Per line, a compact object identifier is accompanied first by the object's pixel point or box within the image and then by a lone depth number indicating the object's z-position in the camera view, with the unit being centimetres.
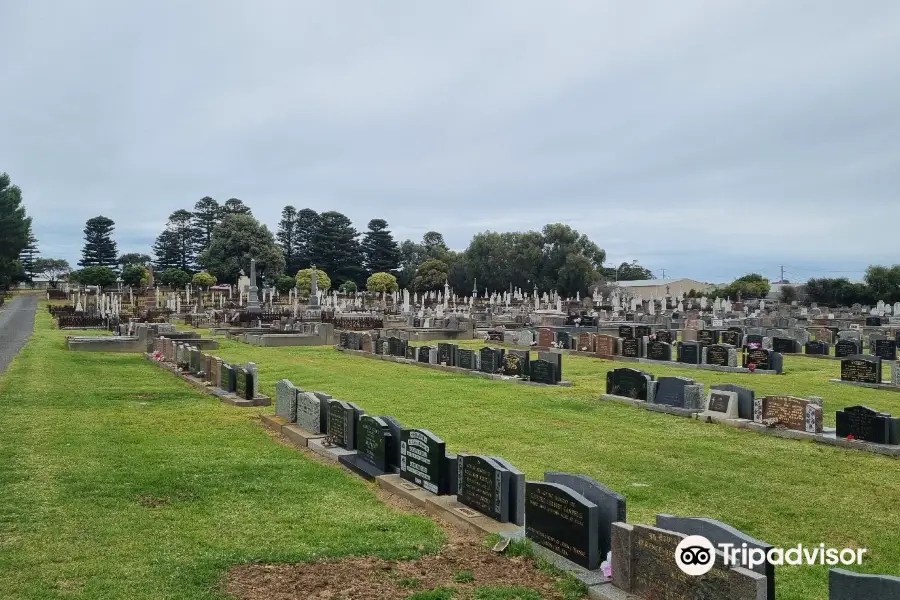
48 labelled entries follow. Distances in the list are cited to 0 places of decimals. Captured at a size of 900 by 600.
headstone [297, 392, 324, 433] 1223
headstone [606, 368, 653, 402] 1627
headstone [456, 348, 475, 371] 2253
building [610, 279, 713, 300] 10296
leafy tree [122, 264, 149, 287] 7744
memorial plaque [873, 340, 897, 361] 2623
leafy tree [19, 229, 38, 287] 10398
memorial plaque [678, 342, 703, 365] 2450
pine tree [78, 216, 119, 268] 10988
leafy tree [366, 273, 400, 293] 8012
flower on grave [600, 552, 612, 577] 598
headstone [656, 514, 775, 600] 493
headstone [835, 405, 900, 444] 1167
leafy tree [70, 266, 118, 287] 7506
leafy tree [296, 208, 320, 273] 10762
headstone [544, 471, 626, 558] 623
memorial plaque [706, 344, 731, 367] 2383
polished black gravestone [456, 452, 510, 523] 753
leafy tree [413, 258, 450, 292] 9112
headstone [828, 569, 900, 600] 430
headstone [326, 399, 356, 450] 1111
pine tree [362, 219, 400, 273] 10731
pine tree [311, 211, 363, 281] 10338
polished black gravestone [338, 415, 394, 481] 984
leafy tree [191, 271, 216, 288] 7662
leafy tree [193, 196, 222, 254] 11131
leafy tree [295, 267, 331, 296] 7869
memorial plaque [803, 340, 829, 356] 2831
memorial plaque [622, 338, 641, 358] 2650
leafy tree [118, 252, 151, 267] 12321
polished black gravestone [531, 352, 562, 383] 1919
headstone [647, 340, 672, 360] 2580
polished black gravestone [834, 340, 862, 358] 2644
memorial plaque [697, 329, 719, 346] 3077
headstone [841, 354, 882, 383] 1981
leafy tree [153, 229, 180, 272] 10956
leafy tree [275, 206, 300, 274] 11075
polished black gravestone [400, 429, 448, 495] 858
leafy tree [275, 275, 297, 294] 8150
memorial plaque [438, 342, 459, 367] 2344
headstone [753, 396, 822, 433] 1269
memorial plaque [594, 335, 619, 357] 2738
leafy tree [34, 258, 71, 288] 13212
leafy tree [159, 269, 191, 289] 7862
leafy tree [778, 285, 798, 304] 7876
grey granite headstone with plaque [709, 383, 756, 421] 1391
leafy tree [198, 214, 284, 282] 8900
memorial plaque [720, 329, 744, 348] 2931
